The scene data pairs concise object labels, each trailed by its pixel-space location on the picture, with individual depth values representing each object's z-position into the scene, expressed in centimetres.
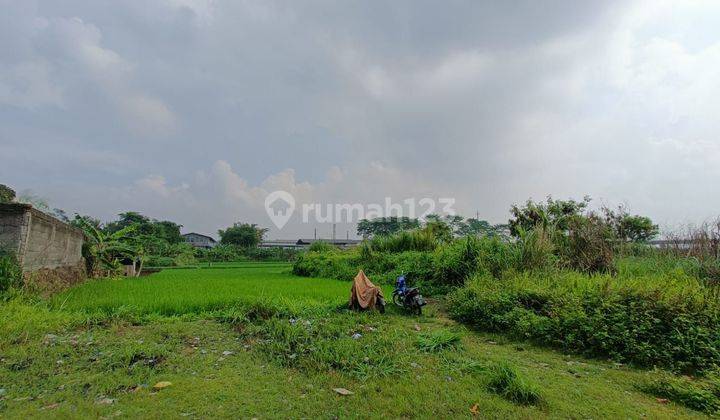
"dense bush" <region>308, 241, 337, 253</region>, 1610
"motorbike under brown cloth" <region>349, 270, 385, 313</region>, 543
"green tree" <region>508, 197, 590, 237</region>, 1258
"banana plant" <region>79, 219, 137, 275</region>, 1083
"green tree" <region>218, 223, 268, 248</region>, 3941
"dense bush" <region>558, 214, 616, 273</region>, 684
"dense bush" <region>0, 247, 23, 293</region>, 497
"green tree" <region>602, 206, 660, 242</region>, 1722
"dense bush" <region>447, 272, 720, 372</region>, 336
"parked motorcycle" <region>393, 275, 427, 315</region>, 549
